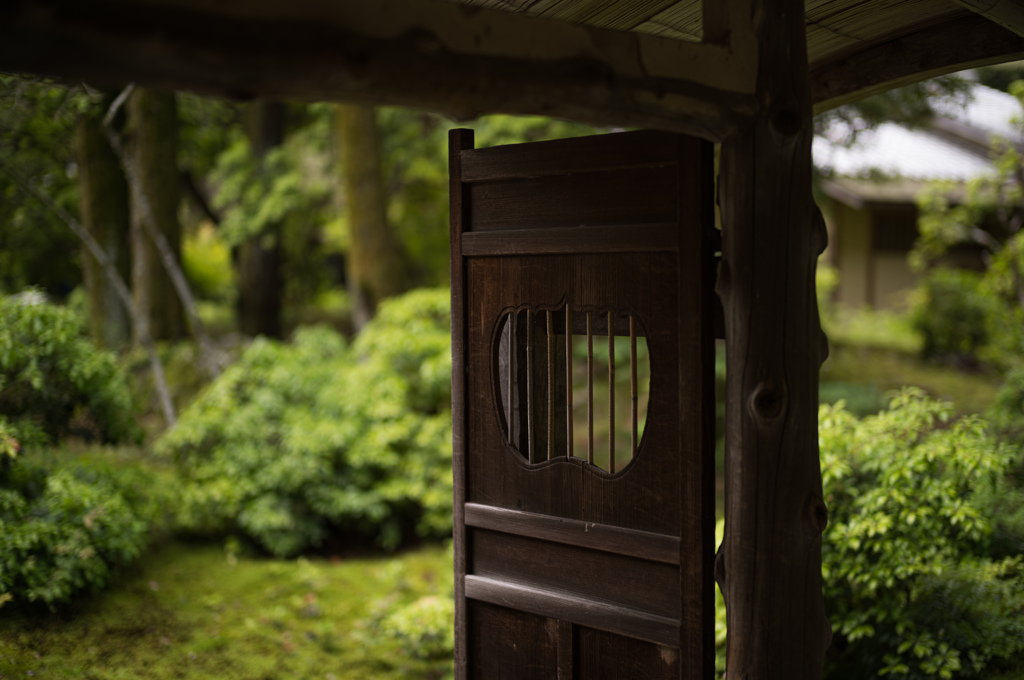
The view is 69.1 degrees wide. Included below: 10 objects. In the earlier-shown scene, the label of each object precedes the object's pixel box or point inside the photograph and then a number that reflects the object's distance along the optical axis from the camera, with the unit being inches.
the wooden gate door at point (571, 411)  100.0
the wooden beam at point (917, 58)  118.6
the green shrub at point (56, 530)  156.5
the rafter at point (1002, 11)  103.7
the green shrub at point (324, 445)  240.5
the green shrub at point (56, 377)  175.5
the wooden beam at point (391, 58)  61.2
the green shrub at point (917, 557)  136.0
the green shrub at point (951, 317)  440.8
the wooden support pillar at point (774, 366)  95.7
